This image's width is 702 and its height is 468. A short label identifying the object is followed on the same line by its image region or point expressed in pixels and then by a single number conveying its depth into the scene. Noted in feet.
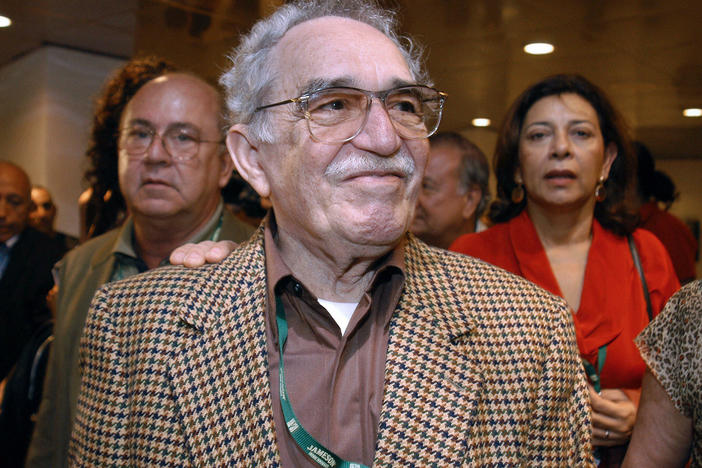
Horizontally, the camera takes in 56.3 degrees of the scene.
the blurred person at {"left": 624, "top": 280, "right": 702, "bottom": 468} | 4.51
